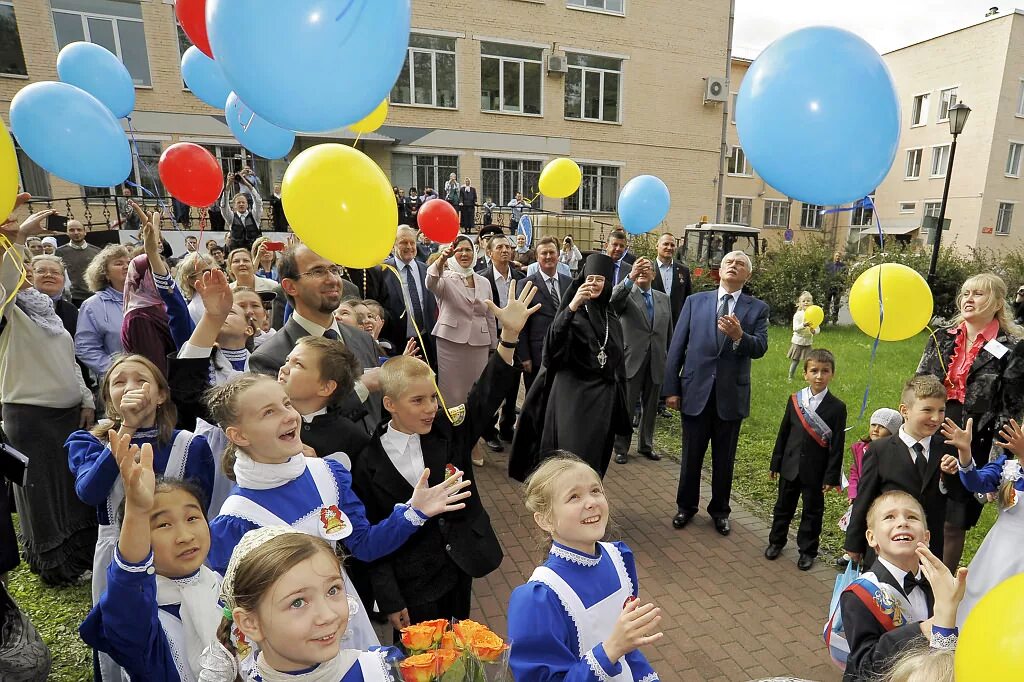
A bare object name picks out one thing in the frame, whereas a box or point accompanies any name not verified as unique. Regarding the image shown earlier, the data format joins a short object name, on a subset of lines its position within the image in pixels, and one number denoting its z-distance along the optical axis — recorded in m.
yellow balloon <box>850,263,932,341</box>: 3.95
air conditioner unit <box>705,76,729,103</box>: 22.81
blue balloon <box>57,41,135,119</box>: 4.99
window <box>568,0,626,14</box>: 21.38
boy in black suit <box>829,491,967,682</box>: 1.85
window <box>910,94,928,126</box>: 31.00
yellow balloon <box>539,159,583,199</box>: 7.42
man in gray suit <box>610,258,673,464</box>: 5.73
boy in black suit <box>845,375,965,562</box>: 3.15
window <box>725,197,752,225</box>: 31.70
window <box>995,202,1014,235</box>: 28.98
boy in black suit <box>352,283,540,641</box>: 2.39
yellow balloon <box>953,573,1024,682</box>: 0.94
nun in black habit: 3.97
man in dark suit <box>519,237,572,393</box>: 5.87
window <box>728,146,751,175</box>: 31.77
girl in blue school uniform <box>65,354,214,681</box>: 2.18
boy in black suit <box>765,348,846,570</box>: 3.89
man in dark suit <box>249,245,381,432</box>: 2.95
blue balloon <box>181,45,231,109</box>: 5.10
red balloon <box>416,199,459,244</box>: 6.59
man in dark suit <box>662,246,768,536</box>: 4.31
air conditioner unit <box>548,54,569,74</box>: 20.86
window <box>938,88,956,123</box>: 29.11
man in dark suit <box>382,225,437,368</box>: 5.79
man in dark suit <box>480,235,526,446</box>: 6.23
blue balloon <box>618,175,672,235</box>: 6.36
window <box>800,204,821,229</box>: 33.06
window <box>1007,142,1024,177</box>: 28.78
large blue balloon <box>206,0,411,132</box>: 2.11
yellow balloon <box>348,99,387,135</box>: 4.17
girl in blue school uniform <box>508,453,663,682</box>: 1.65
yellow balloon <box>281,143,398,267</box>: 2.87
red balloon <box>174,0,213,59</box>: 2.96
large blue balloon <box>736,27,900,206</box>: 2.74
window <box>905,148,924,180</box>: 31.69
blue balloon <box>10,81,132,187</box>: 3.71
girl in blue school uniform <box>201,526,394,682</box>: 1.30
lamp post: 9.51
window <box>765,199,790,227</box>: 32.39
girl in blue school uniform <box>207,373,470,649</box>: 1.96
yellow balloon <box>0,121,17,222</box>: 1.87
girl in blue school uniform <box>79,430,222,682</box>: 1.56
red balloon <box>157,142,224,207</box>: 4.75
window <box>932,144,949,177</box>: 30.05
